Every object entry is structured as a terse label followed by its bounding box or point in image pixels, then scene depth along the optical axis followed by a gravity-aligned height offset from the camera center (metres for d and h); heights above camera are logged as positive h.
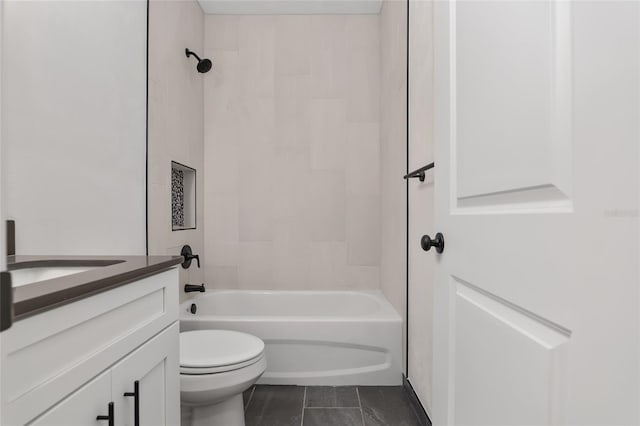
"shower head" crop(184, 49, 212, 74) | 2.57 +1.03
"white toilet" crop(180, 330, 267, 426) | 1.40 -0.66
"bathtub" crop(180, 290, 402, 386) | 2.11 -0.81
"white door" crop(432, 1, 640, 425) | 0.40 +0.00
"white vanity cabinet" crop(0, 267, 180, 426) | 0.50 -0.27
